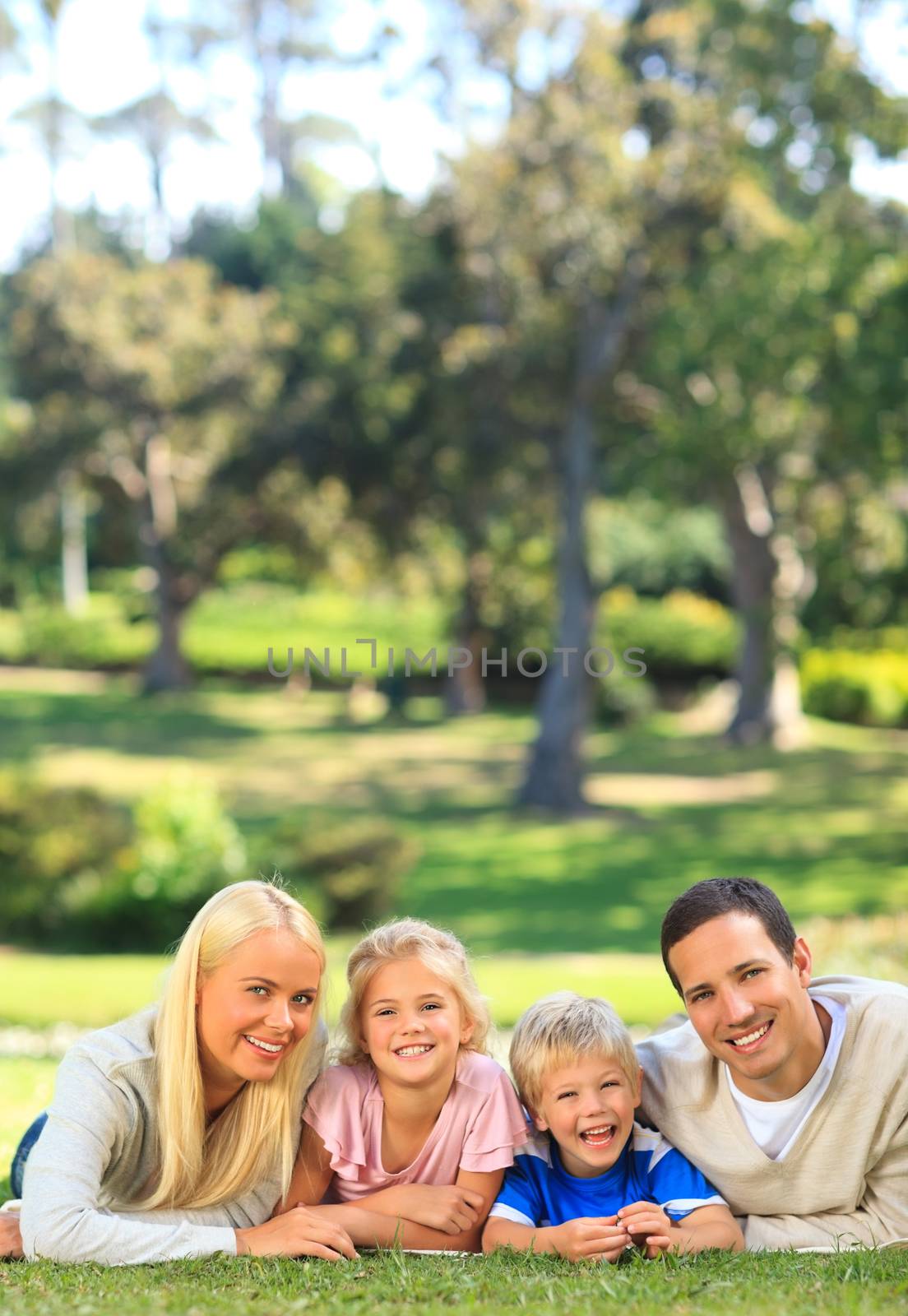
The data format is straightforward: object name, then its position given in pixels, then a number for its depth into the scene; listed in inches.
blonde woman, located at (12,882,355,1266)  114.3
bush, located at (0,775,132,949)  495.2
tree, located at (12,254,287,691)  1164.5
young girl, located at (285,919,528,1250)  120.3
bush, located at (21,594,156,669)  1427.2
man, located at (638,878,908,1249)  116.3
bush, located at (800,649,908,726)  1117.7
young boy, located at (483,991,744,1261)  117.5
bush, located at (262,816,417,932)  483.2
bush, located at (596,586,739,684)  1232.8
